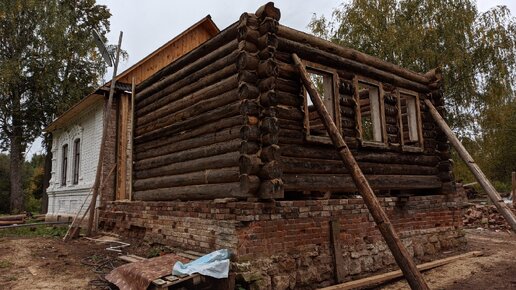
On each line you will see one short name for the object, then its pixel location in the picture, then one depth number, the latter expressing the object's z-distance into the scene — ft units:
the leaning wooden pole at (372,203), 15.51
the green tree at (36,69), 68.49
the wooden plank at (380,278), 20.17
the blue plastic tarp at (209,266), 17.20
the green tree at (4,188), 82.50
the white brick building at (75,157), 41.09
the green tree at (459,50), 55.19
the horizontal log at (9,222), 48.42
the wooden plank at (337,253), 21.35
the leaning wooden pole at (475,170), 21.51
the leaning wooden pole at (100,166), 33.94
